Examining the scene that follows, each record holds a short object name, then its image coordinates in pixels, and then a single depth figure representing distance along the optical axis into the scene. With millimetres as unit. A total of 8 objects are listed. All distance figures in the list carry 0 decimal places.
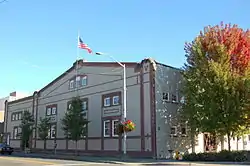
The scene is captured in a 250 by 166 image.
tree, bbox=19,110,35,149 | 48094
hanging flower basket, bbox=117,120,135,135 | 29656
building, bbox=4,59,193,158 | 33469
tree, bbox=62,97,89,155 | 38219
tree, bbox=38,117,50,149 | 45291
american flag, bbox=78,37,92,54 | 32906
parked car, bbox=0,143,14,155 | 45197
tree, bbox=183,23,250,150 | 29062
